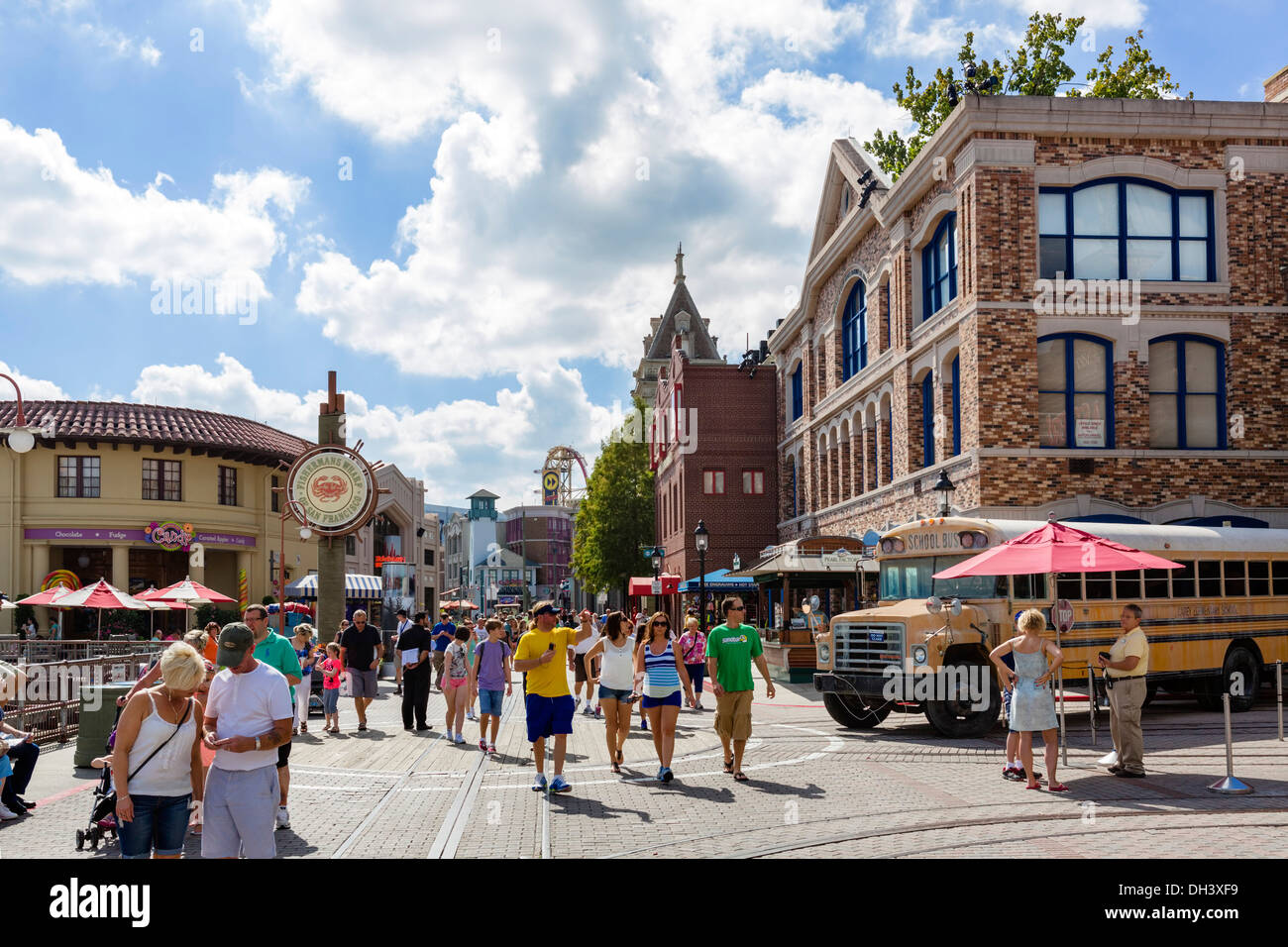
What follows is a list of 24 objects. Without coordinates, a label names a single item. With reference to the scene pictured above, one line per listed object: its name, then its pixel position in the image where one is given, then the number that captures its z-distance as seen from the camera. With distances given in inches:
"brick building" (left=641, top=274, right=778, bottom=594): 1891.0
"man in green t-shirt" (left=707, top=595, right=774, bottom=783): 485.1
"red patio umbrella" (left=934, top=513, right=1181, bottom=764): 522.9
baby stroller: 331.6
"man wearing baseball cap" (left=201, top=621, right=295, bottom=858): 247.3
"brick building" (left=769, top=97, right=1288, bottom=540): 933.8
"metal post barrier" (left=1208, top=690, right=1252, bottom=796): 417.1
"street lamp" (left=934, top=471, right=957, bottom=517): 917.8
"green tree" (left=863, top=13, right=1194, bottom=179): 1550.2
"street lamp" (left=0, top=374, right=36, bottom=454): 632.4
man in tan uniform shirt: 462.3
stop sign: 555.5
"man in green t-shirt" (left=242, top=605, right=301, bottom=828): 411.2
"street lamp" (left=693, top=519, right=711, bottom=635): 1263.5
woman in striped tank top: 481.1
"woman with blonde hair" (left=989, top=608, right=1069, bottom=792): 431.5
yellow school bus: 599.8
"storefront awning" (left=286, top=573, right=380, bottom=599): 1782.7
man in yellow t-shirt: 441.4
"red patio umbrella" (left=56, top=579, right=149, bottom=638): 984.9
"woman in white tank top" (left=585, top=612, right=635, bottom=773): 503.5
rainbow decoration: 1601.9
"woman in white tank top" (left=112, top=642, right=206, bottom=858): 246.5
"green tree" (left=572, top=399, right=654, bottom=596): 2389.3
